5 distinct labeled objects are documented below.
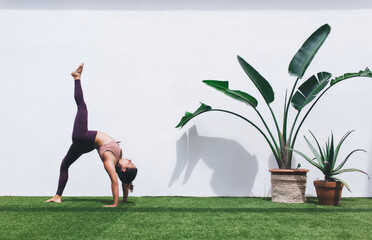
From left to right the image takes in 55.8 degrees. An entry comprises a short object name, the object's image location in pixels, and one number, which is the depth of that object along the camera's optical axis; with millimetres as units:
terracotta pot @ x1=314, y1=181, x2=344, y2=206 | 3174
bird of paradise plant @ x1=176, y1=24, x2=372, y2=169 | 3414
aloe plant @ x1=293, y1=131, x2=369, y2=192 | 3210
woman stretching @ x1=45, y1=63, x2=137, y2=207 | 3062
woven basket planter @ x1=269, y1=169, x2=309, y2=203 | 3299
